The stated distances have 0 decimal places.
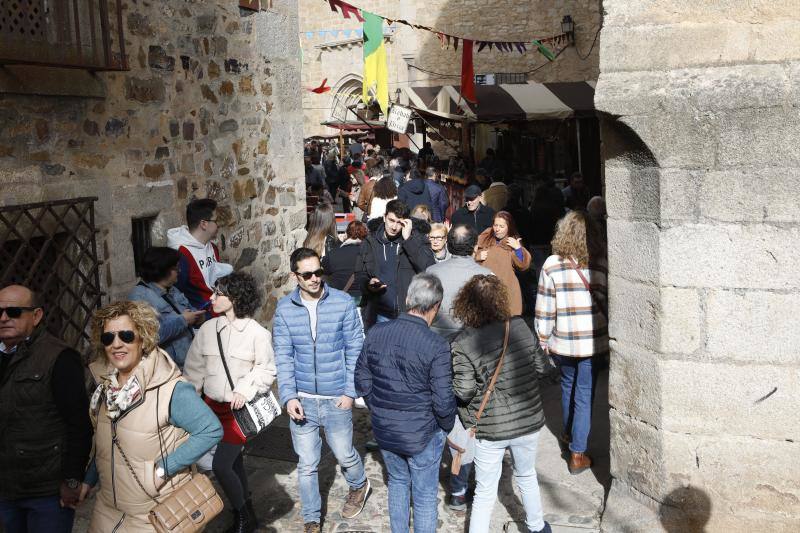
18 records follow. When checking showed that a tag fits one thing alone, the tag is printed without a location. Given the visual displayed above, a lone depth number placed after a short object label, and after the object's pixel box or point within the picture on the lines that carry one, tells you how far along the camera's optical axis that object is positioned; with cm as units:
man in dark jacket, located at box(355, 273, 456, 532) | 409
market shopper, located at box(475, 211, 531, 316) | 636
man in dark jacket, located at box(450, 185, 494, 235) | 912
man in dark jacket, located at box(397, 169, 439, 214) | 1057
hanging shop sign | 1405
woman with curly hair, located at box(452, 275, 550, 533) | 418
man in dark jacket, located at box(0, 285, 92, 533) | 362
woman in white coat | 455
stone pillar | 389
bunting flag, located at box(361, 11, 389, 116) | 1138
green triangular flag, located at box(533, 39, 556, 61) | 1961
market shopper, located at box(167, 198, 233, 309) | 590
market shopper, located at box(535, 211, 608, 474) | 525
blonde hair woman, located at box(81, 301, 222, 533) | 342
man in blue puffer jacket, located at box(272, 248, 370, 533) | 470
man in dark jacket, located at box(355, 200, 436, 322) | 642
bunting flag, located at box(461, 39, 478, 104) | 1436
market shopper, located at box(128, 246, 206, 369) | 493
